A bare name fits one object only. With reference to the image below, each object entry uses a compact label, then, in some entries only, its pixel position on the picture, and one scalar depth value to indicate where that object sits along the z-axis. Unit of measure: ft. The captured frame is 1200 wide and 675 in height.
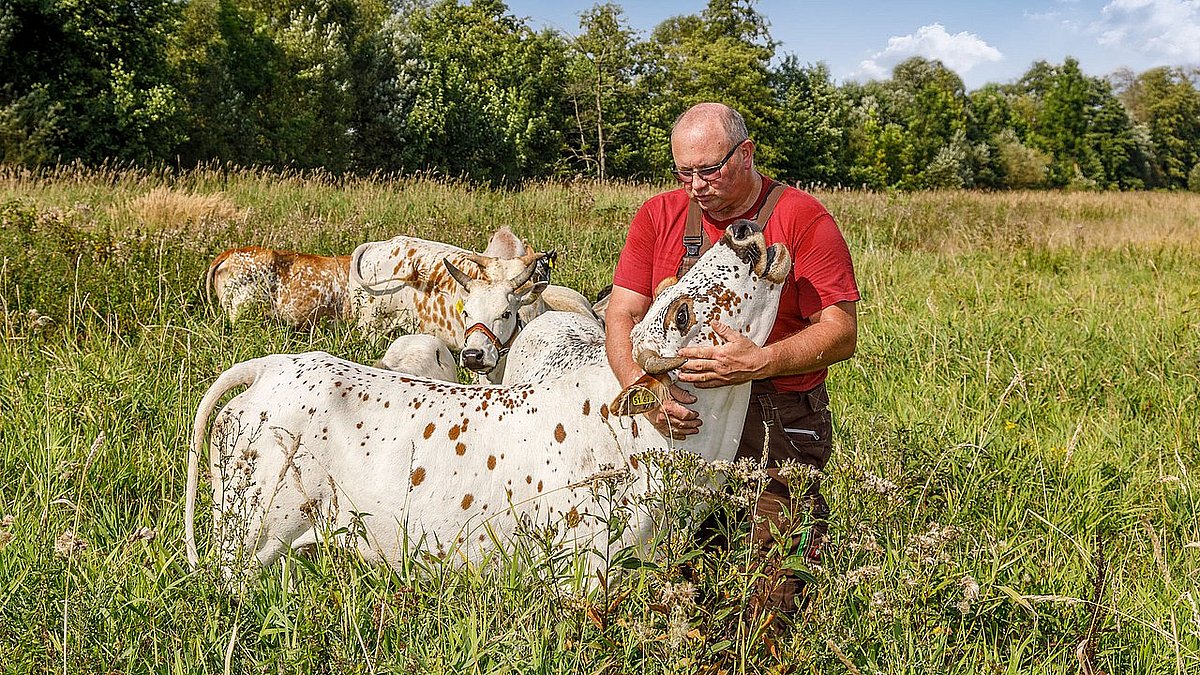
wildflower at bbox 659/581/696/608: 7.39
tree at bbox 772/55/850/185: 152.66
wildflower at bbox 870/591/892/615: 7.59
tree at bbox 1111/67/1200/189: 265.95
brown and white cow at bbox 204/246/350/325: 22.93
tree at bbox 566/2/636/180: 132.87
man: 11.02
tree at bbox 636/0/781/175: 138.82
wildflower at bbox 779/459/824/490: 7.77
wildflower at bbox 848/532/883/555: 8.14
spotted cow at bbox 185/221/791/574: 9.71
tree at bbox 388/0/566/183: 120.47
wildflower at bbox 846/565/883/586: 7.91
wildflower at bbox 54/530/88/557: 8.07
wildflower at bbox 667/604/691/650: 7.16
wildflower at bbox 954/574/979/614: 7.90
